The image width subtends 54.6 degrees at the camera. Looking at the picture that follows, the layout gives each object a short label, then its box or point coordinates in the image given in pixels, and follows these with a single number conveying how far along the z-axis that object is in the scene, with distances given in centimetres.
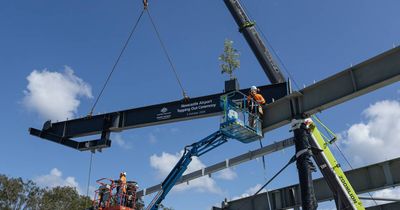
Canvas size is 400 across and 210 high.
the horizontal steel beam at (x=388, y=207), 1571
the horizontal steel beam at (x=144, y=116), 1617
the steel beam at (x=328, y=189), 1556
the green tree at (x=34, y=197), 4003
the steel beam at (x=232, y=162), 1503
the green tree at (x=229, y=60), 1700
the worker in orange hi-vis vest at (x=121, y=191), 1416
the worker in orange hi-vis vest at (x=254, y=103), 1427
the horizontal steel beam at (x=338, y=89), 1227
